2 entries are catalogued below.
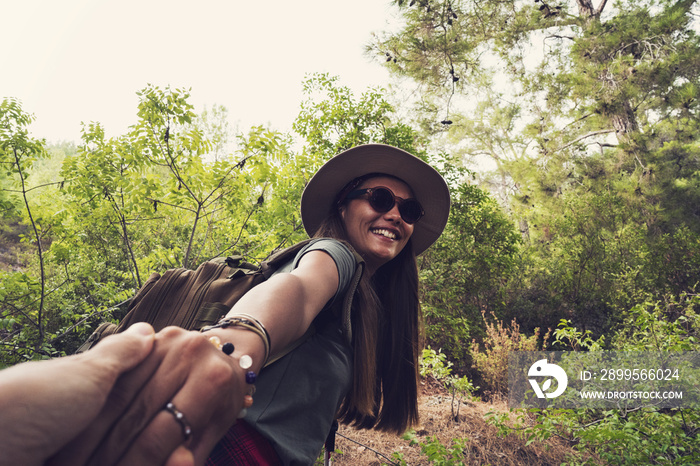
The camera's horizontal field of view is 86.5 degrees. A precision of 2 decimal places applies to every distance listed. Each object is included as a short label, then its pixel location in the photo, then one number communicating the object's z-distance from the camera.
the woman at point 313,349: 0.41
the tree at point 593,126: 7.45
